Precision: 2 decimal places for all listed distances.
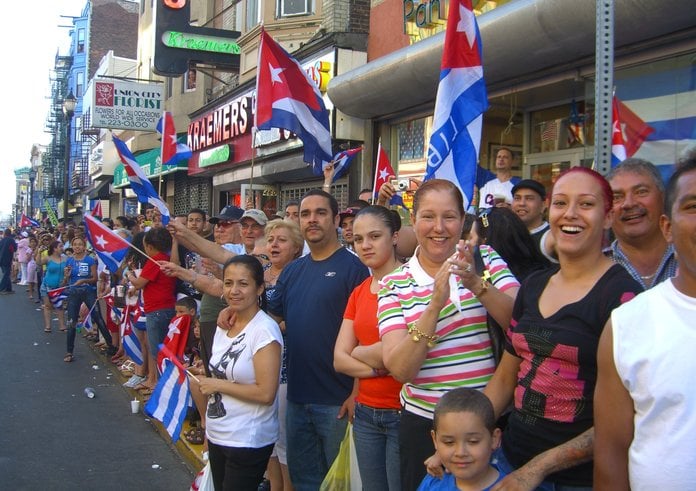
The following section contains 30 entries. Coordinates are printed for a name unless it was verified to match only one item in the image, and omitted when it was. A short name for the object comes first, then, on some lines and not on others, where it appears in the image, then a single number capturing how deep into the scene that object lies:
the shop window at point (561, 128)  8.00
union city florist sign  21.53
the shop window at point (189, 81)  21.73
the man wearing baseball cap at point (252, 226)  6.00
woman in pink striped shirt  2.71
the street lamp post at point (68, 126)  24.30
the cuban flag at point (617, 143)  4.04
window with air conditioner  14.35
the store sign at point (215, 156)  16.31
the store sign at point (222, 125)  15.30
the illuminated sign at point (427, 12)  8.58
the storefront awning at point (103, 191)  38.09
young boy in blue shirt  2.41
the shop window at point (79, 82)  62.22
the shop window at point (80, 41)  64.06
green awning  20.78
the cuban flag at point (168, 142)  9.38
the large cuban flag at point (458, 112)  3.39
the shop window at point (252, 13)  16.17
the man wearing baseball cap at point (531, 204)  4.59
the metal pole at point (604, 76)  2.71
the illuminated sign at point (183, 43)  17.16
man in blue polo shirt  4.00
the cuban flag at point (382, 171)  6.84
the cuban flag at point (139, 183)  6.68
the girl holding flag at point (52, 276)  13.21
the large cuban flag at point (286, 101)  6.50
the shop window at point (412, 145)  10.30
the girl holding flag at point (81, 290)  10.59
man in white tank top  1.79
